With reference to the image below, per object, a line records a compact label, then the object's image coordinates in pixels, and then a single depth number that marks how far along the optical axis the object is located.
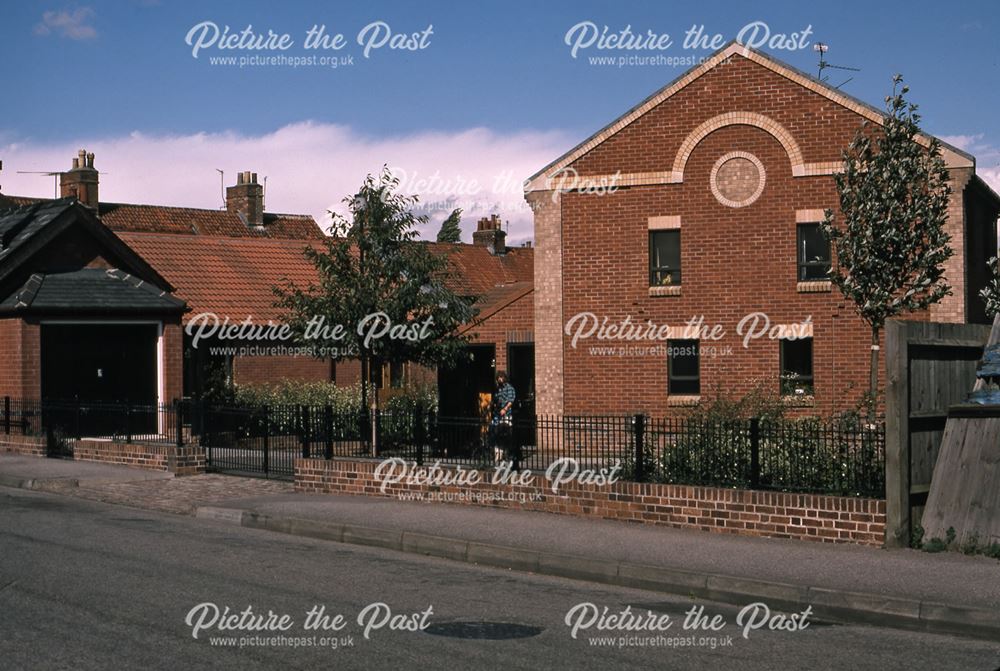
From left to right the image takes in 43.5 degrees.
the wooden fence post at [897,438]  13.00
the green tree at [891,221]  21.05
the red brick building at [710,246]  24.86
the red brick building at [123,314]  28.84
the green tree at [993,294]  22.33
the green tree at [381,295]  24.47
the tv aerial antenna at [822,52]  26.88
